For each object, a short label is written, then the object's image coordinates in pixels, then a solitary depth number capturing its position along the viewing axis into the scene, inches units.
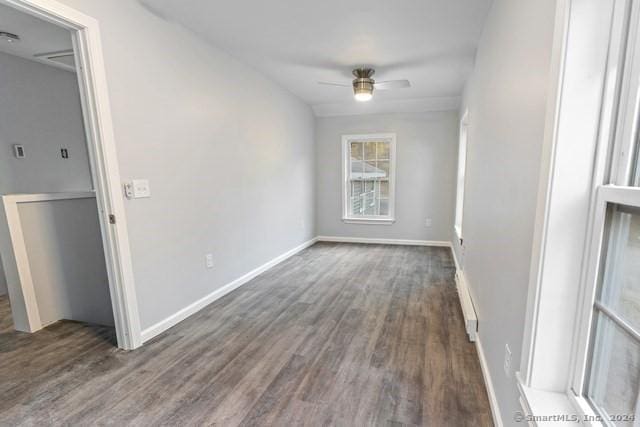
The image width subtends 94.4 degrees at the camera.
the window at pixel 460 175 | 164.9
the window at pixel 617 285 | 30.4
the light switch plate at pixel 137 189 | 80.6
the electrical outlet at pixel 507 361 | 50.8
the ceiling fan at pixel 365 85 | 129.2
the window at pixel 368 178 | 207.3
